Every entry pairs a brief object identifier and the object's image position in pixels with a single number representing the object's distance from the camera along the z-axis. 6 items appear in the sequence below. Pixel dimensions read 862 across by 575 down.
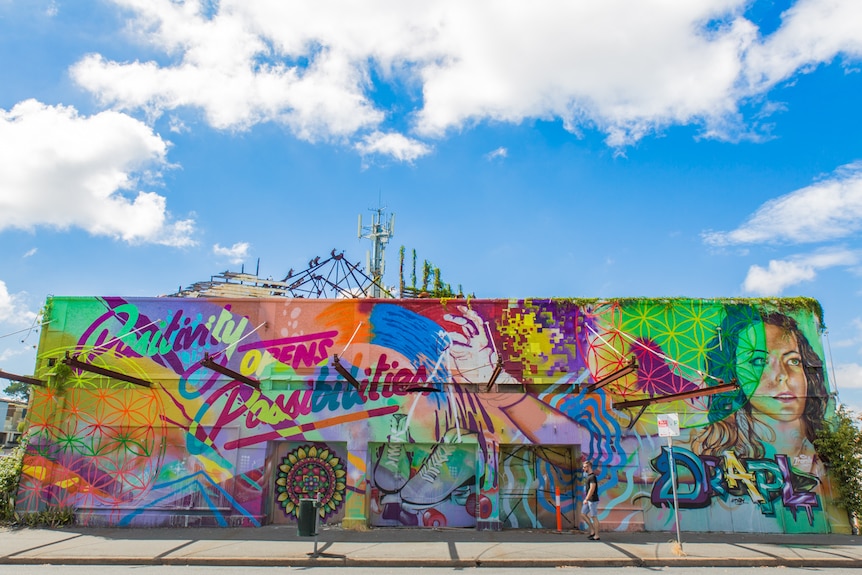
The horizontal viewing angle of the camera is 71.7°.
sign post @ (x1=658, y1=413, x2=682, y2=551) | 12.97
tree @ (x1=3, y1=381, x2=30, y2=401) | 69.56
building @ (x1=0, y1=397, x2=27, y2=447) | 42.06
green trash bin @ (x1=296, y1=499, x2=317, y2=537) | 11.73
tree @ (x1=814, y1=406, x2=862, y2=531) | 15.25
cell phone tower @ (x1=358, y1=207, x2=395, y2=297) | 41.12
